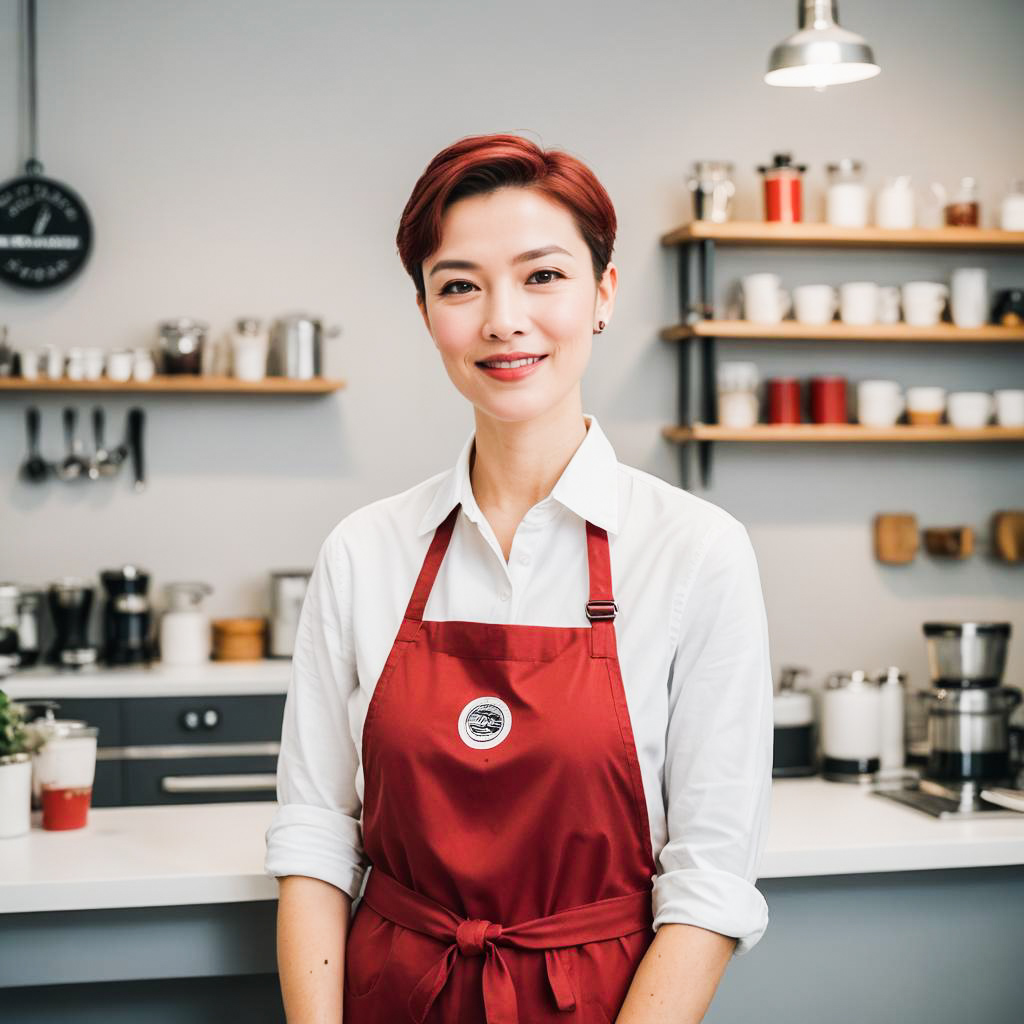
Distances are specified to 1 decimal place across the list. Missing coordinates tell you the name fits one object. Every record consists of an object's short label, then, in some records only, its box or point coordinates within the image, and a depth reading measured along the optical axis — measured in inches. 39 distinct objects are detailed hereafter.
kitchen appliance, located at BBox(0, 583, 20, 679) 145.4
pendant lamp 107.2
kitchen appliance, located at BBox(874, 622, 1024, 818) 102.3
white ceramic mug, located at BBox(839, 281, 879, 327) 152.3
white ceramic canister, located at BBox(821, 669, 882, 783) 117.3
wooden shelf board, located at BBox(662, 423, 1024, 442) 150.0
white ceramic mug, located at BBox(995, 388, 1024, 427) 156.2
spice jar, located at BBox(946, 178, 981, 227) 155.6
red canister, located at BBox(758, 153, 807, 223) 152.3
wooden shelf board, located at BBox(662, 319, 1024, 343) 149.6
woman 53.7
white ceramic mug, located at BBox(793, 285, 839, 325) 152.2
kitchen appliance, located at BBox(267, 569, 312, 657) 151.6
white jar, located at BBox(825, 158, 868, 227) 153.1
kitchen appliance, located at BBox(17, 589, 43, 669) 148.0
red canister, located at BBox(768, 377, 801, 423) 154.9
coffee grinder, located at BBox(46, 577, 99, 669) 148.7
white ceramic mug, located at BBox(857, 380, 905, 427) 153.9
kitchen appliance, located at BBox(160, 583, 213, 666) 151.1
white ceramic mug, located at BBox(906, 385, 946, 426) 155.0
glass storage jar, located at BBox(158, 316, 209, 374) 150.3
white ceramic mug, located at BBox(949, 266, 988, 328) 156.1
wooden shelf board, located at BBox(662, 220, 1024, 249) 150.1
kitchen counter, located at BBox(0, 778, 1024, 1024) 67.9
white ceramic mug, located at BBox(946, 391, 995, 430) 155.6
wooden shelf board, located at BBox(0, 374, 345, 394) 147.7
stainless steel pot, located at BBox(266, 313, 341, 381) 152.0
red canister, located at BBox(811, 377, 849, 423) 155.6
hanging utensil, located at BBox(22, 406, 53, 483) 154.5
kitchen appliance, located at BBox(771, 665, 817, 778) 124.1
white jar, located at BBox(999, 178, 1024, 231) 156.9
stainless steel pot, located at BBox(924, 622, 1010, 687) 107.3
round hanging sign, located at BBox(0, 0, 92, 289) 153.4
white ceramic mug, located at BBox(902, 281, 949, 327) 154.1
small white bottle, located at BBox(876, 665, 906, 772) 126.6
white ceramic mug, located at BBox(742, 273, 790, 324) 151.9
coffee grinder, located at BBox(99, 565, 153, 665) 150.5
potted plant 75.3
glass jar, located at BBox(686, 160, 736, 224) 152.1
